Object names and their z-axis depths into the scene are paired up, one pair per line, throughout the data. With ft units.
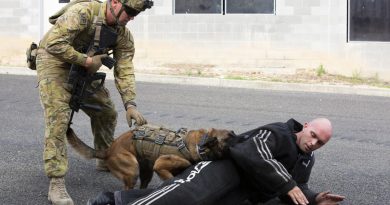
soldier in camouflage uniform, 15.85
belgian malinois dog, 14.43
